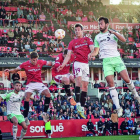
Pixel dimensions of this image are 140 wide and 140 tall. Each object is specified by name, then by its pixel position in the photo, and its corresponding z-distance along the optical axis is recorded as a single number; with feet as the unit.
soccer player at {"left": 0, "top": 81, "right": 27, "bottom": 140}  52.95
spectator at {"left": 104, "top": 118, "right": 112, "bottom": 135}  81.46
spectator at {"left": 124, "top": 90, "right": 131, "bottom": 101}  96.12
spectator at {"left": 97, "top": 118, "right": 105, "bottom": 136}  81.35
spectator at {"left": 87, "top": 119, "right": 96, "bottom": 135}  79.30
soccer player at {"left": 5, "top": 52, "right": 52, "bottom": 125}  49.47
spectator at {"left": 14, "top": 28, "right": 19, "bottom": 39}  102.78
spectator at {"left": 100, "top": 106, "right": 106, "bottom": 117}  88.58
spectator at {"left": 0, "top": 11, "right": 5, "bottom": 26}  109.52
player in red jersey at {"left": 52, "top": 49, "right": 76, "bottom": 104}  54.19
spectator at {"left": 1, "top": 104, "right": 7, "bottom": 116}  80.73
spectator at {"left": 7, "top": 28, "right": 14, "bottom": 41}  102.99
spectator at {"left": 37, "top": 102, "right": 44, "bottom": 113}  81.97
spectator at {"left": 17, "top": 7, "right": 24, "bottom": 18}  113.91
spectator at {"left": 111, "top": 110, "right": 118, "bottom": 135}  78.48
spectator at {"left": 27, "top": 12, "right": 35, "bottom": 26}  113.39
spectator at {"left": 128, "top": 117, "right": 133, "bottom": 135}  82.43
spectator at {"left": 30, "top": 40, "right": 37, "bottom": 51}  99.81
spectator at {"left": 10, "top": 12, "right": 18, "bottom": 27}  110.22
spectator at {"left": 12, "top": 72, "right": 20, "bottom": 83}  79.63
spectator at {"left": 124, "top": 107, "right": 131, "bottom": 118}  89.60
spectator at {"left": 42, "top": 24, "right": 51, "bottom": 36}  113.66
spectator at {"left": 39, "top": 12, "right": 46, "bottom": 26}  116.37
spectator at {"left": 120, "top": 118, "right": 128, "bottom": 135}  82.02
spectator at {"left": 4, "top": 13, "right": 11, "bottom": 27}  110.36
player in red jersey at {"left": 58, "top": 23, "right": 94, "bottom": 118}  48.08
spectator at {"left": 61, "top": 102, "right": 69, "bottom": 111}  85.30
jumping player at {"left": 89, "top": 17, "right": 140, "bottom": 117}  42.37
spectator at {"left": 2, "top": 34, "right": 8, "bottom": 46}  99.40
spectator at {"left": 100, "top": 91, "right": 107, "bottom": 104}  95.66
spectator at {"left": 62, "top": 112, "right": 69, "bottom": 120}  83.17
